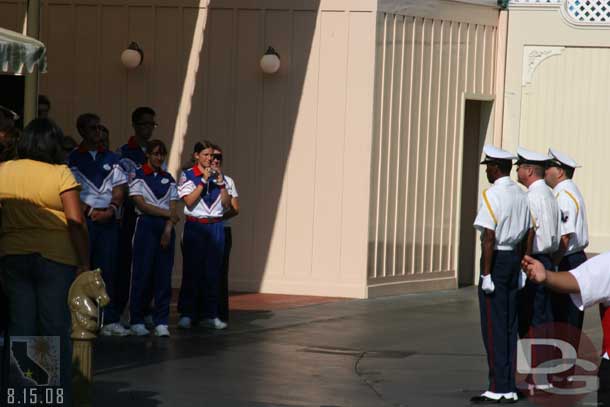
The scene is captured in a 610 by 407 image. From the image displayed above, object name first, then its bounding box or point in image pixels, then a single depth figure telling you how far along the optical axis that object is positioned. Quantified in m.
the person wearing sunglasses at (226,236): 19.25
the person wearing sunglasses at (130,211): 19.03
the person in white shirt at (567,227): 16.54
